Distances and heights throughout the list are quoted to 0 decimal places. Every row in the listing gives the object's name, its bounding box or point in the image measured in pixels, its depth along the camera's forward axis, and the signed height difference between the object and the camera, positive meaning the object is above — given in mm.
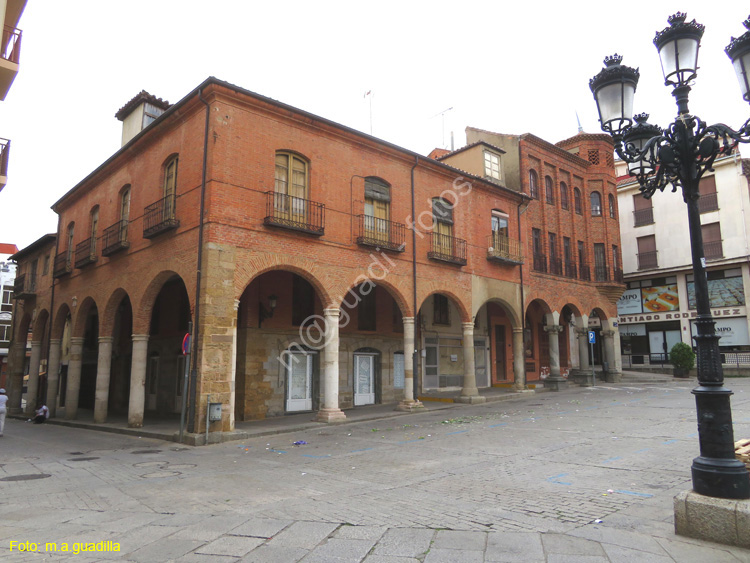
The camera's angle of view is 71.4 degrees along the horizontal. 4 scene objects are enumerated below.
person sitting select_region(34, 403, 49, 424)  19459 -2169
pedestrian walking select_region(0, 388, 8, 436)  14836 -1491
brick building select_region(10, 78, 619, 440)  13234 +2855
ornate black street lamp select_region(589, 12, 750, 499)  4578 +2011
